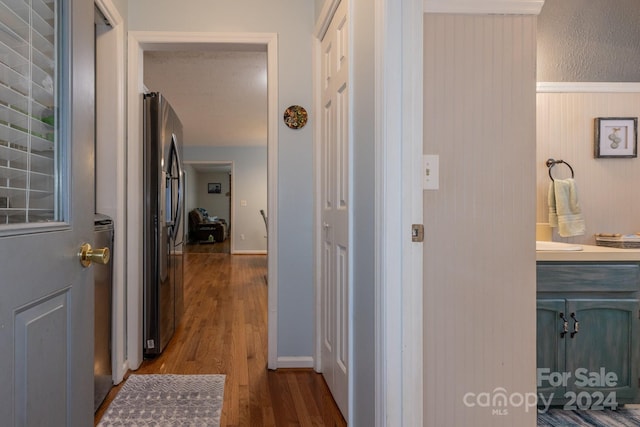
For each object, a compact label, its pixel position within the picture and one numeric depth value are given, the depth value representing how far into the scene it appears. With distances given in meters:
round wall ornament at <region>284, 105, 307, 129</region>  2.47
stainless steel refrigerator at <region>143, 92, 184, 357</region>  2.54
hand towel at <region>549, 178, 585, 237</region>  2.17
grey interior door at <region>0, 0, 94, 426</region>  0.76
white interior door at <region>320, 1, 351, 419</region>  1.78
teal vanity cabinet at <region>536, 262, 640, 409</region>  1.83
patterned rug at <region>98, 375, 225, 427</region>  1.85
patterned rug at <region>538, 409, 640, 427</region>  1.80
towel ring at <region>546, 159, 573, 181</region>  2.25
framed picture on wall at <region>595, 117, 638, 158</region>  2.25
